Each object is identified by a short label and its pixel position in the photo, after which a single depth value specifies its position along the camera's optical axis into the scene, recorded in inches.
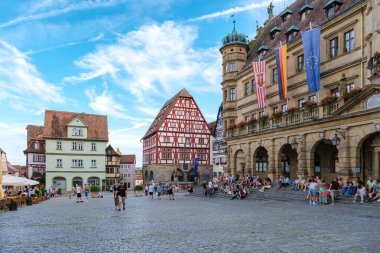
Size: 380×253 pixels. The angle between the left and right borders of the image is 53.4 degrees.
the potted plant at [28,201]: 1125.7
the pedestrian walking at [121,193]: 812.0
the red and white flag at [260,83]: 1282.0
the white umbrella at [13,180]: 1183.6
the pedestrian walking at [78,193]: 1263.5
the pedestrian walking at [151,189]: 1389.0
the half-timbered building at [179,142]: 2559.1
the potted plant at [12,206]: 891.4
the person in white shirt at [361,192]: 770.8
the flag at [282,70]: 1165.7
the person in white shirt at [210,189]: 1312.7
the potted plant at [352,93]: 872.1
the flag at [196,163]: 2412.6
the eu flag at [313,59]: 1016.9
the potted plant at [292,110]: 1114.5
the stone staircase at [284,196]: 835.9
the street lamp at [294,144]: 1100.5
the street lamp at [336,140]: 935.7
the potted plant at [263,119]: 1272.6
